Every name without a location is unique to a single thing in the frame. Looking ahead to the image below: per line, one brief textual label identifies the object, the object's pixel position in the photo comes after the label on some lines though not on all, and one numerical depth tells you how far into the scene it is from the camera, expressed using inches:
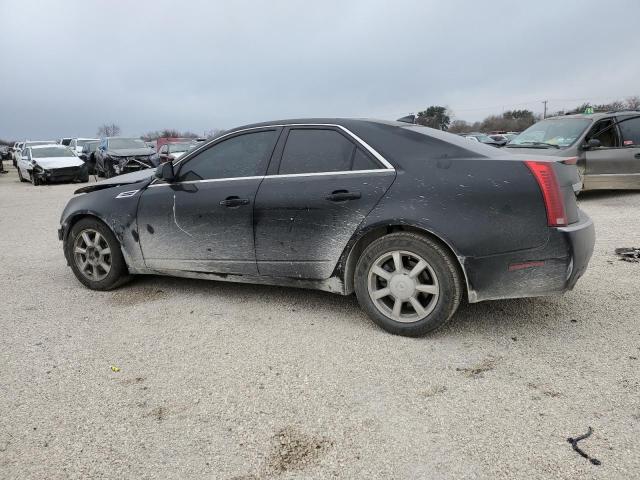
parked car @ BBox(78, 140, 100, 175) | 923.6
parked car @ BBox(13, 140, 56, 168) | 1046.8
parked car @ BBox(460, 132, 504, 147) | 769.8
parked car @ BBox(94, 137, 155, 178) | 757.3
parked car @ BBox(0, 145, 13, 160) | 1892.1
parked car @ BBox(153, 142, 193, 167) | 713.0
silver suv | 366.3
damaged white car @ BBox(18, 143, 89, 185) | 744.3
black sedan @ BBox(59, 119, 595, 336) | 127.9
